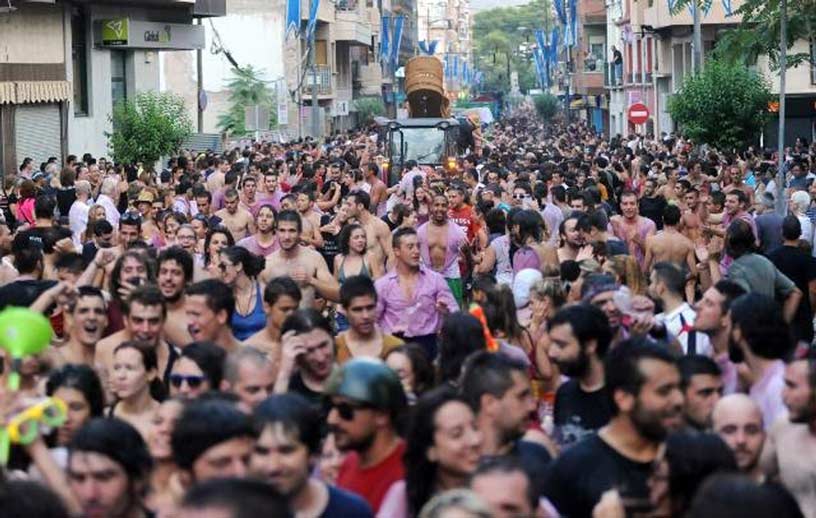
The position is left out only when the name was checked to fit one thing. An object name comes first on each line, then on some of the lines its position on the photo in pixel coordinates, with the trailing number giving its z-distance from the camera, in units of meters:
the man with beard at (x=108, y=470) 6.27
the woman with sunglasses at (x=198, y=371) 8.27
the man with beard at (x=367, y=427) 7.02
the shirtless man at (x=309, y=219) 17.79
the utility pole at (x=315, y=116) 57.99
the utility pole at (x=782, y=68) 23.31
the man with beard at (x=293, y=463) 6.15
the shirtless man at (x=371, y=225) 16.61
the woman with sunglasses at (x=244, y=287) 12.29
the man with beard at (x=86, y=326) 10.26
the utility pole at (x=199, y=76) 47.33
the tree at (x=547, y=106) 133.38
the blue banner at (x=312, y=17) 56.94
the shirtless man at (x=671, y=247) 15.47
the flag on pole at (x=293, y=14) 52.53
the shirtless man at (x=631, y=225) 17.31
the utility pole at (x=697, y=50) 40.38
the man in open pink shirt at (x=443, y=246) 16.36
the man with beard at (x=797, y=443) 7.12
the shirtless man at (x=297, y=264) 13.55
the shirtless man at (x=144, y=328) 10.05
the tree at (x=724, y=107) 35.41
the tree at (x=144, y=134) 33.69
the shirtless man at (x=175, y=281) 11.46
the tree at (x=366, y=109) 89.69
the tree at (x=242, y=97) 58.50
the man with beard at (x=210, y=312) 10.42
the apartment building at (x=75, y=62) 34.97
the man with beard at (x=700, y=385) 7.73
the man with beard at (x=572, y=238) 14.79
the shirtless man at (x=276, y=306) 10.77
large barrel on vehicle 44.91
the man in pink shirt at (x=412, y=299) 12.82
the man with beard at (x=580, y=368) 8.21
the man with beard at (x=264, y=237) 15.49
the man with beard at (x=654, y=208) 20.75
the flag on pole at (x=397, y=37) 86.69
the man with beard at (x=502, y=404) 7.18
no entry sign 42.97
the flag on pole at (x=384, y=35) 82.44
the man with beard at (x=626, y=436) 6.78
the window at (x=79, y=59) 39.69
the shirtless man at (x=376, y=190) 25.17
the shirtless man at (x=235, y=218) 18.75
